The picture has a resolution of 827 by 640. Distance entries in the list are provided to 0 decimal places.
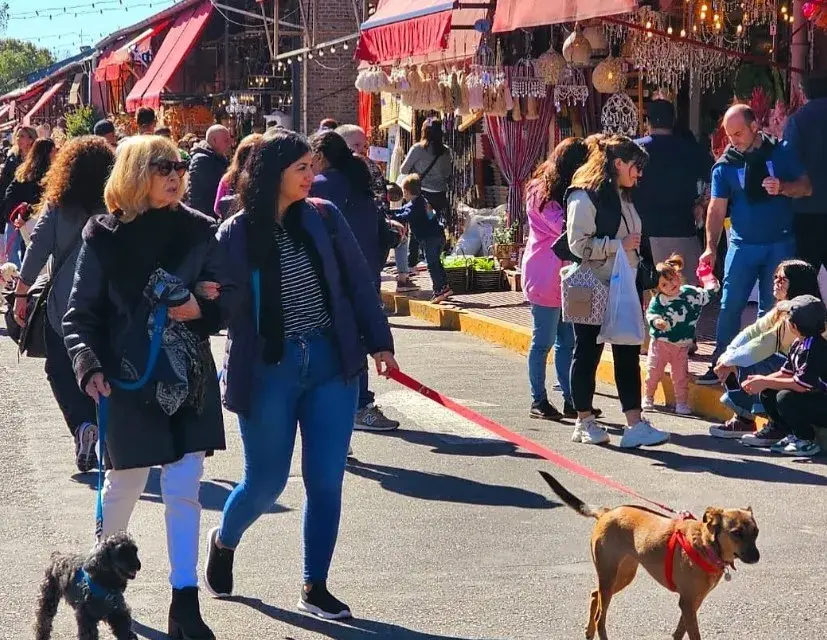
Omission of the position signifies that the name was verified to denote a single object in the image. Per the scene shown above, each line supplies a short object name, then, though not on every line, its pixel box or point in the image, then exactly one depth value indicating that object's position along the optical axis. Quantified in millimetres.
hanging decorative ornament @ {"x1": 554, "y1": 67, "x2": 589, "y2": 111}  15898
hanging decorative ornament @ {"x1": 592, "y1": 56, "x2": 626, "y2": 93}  14594
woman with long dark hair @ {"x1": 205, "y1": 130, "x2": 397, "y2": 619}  5516
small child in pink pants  9562
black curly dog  4887
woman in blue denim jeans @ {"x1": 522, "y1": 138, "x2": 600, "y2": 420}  9102
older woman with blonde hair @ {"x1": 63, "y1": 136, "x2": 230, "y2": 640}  5258
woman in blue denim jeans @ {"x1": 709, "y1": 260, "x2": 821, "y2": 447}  8586
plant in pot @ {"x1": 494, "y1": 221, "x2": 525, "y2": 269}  16625
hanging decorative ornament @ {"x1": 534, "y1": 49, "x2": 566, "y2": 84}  15273
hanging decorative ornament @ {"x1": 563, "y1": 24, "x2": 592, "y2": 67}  14461
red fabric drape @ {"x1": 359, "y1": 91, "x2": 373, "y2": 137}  25328
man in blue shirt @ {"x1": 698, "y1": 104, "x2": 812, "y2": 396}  9664
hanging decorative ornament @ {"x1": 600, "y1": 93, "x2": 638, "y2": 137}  15141
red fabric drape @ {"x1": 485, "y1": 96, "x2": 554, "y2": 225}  17094
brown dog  4809
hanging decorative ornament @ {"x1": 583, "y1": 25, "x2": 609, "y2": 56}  14578
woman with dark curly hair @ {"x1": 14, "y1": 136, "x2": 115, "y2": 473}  7551
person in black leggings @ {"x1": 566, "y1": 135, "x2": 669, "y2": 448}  8586
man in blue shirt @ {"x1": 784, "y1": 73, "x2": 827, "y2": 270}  9602
